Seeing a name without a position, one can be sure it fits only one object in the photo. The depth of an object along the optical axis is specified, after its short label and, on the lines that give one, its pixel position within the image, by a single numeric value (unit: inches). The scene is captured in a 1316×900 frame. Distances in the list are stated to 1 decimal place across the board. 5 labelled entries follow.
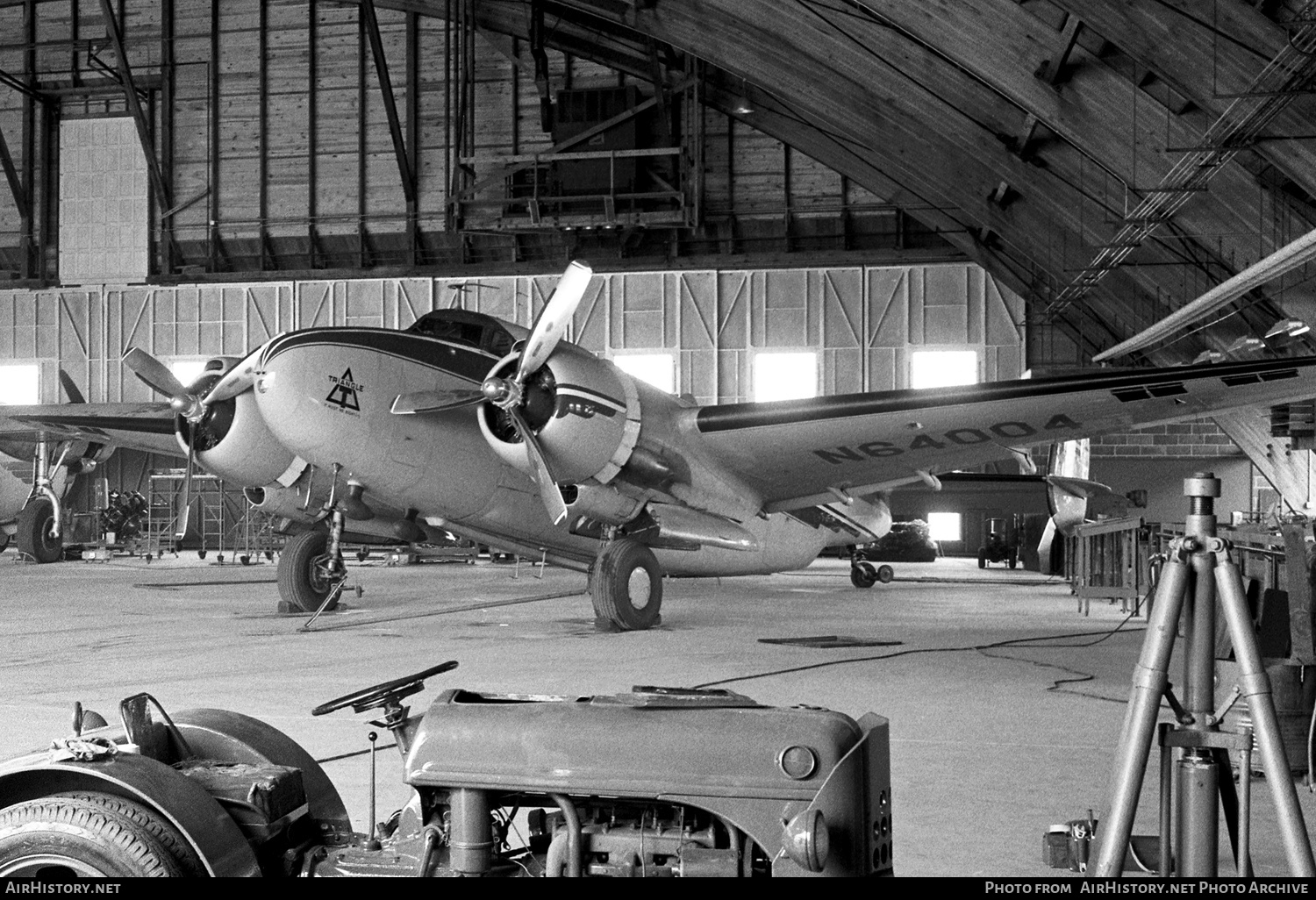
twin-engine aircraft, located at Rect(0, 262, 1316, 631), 542.3
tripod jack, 131.6
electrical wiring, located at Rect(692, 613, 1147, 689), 444.5
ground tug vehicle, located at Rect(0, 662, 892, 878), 142.5
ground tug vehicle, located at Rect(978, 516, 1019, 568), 1268.5
